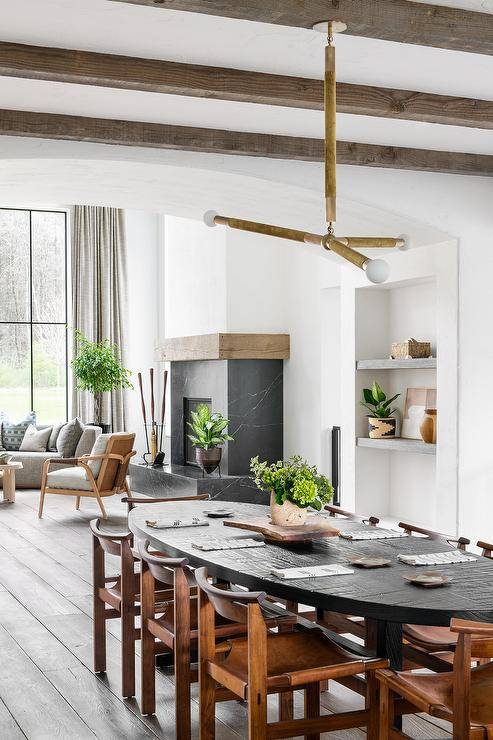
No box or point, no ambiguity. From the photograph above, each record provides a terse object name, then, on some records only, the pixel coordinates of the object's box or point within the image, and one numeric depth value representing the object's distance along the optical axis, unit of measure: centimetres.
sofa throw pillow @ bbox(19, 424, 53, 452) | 1123
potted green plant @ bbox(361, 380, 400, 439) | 729
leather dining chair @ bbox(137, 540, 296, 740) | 317
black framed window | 1256
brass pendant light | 330
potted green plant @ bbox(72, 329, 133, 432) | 1148
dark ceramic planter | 905
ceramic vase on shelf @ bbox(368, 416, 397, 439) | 728
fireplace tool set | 1031
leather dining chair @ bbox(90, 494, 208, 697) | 376
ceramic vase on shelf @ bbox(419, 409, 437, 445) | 669
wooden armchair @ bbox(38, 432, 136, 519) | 848
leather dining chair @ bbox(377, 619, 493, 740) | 232
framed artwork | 700
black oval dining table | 258
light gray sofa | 1080
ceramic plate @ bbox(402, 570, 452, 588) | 278
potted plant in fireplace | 900
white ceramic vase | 361
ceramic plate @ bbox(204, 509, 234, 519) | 411
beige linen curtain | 1236
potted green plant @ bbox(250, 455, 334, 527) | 355
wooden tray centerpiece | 346
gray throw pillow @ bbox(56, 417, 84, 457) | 1074
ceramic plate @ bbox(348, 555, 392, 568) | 307
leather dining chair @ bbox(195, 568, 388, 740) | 262
